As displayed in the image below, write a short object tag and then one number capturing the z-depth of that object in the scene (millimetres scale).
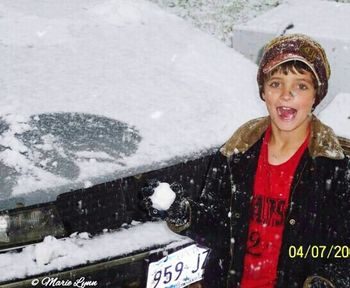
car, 2164
